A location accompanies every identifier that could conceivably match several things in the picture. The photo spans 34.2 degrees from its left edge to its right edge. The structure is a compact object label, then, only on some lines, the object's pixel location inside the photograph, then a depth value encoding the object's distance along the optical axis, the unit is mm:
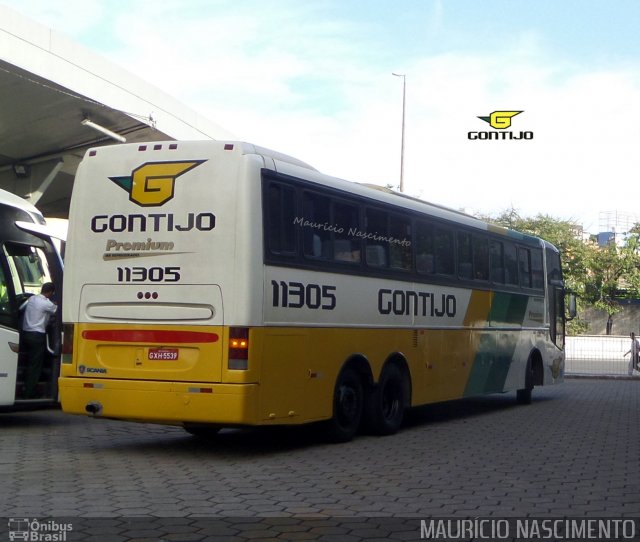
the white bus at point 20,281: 13266
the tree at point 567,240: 59375
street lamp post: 42134
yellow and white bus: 10539
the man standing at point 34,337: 13570
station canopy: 22875
